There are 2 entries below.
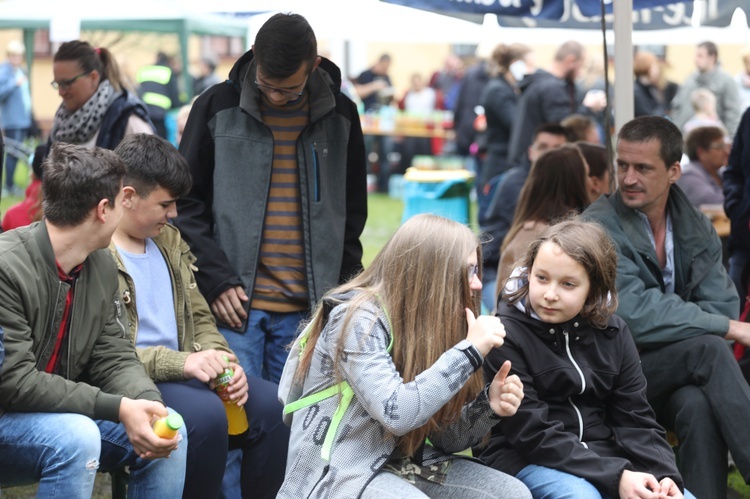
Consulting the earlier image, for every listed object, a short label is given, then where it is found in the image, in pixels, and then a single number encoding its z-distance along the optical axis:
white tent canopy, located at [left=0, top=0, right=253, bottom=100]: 14.55
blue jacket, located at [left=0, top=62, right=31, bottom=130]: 17.00
